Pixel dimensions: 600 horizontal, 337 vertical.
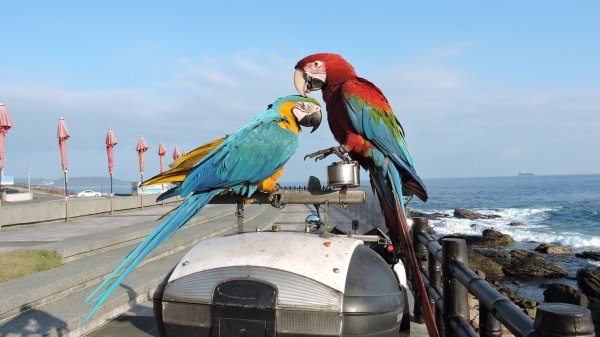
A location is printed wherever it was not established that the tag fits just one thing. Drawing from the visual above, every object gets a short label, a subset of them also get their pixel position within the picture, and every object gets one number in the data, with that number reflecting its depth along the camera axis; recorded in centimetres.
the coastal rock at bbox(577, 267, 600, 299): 1363
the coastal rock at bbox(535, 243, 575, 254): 2205
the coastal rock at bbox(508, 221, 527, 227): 3634
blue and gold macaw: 248
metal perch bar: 244
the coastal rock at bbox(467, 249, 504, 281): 1576
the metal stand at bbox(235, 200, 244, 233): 270
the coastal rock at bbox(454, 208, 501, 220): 4170
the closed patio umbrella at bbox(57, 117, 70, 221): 1716
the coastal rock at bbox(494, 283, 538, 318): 982
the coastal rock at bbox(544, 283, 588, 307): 1184
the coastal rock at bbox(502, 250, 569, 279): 1628
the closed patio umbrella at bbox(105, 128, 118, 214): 2084
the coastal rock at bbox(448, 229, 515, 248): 2409
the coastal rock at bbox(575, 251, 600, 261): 2074
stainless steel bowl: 243
